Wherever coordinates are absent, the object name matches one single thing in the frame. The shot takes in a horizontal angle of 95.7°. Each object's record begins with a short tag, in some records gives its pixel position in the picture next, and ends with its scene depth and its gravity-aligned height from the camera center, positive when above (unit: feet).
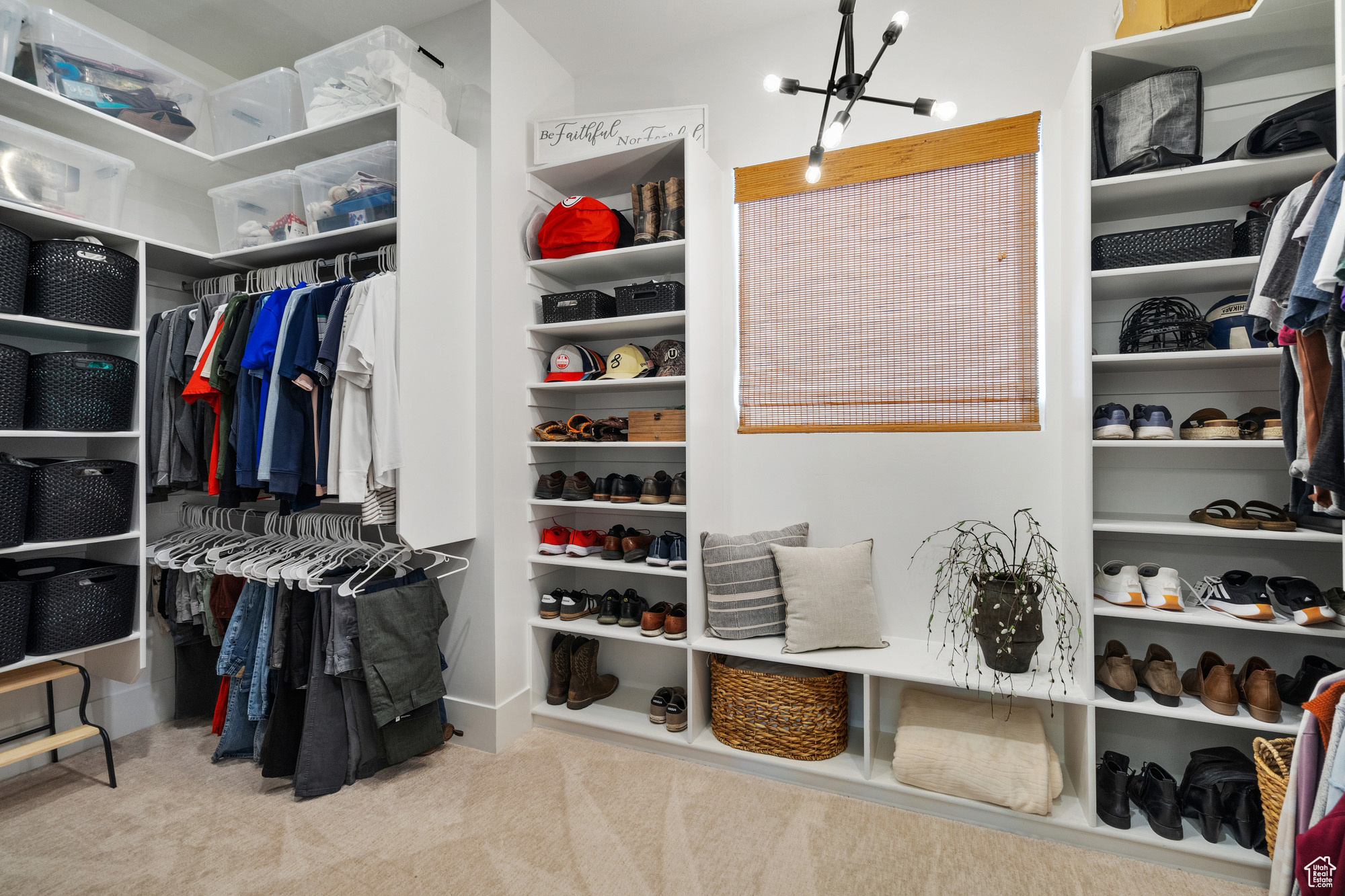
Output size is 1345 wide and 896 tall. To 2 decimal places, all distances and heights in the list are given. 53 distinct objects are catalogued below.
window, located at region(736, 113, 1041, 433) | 7.46 +2.16
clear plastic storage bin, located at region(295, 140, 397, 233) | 7.51 +3.33
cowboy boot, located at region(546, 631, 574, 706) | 8.84 -3.27
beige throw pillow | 7.38 -1.84
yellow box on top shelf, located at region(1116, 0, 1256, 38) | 5.79 +4.23
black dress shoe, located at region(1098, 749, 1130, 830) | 6.07 -3.49
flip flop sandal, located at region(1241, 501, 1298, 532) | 5.71 -0.64
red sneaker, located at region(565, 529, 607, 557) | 8.66 -1.33
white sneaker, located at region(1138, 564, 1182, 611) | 6.01 -1.39
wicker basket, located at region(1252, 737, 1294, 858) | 4.89 -2.62
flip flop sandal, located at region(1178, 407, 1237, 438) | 5.92 +0.25
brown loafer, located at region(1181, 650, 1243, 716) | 5.80 -2.31
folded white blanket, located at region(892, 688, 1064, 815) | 6.32 -3.29
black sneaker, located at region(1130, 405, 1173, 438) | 6.13 +0.29
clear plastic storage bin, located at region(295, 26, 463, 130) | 7.34 +4.64
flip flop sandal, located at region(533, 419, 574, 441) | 8.71 +0.28
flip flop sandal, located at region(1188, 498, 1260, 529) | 5.90 -0.65
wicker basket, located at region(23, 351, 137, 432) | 6.83 +0.70
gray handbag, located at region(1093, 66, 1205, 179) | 5.95 +3.27
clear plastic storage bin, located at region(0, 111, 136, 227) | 6.54 +3.18
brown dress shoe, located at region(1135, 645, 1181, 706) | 6.02 -2.28
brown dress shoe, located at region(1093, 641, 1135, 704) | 6.15 -2.31
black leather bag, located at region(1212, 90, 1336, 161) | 5.32 +2.87
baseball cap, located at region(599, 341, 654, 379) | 8.46 +1.22
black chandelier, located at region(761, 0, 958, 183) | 4.94 +3.27
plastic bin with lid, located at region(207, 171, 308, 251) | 8.20 +3.34
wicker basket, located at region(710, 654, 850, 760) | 7.29 -3.20
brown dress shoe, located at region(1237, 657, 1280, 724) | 5.60 -2.28
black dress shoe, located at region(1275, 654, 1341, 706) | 5.74 -2.21
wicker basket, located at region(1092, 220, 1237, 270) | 6.00 +2.07
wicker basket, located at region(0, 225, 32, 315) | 6.40 +1.95
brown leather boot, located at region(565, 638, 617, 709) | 8.70 -3.30
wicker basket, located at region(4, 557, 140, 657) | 6.72 -1.71
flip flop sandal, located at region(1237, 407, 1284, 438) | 5.71 +0.25
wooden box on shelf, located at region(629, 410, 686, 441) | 8.07 +0.34
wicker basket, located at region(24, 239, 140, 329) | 6.79 +1.94
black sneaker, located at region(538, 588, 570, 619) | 8.79 -2.23
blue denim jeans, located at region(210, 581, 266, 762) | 7.34 -2.47
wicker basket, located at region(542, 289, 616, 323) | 8.60 +2.08
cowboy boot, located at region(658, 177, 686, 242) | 8.04 +3.14
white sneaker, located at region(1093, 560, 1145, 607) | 6.18 -1.40
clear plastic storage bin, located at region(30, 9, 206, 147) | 6.66 +4.43
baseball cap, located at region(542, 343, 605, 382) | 8.76 +1.25
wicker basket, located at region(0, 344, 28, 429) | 6.45 +0.73
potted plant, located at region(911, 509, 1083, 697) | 6.55 -1.69
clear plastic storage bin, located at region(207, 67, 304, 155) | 8.10 +4.64
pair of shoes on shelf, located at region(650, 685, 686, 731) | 8.00 -3.45
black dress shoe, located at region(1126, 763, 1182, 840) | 5.88 -3.47
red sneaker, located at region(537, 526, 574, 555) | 8.88 -1.31
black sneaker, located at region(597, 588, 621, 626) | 8.54 -2.23
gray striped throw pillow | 7.80 -1.79
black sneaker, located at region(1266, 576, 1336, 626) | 5.46 -1.40
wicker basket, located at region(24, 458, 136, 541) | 6.68 -0.54
